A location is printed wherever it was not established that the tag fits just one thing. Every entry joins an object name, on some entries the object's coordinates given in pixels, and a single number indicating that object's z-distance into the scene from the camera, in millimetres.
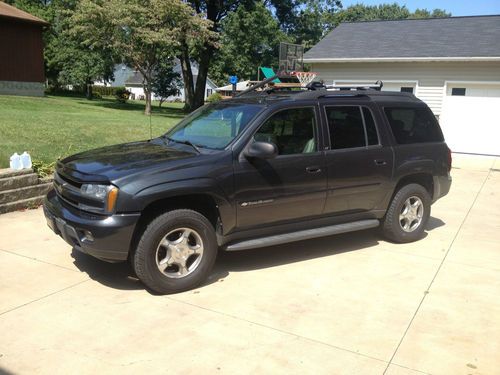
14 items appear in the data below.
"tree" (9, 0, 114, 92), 34781
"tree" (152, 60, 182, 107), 35906
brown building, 27484
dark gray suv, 4414
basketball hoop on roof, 16859
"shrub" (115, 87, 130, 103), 41844
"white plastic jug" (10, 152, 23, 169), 7125
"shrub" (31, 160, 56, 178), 7668
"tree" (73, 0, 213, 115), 23812
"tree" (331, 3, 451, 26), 83825
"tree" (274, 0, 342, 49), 37000
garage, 16469
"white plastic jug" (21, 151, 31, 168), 7207
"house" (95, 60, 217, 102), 81875
